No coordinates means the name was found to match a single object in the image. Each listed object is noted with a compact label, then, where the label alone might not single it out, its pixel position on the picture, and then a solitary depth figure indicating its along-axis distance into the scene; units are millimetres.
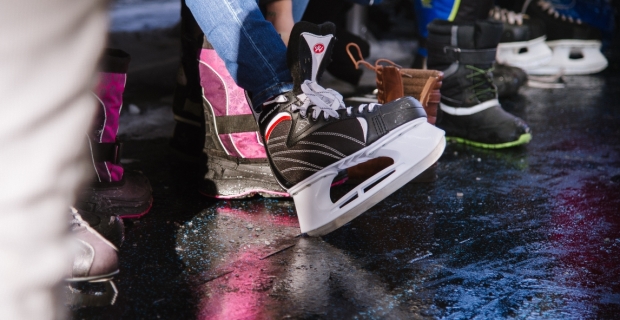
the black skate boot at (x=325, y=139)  2783
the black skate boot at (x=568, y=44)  4506
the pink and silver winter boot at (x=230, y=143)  2972
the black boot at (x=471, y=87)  3329
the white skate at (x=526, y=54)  4322
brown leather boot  3015
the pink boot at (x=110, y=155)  2830
